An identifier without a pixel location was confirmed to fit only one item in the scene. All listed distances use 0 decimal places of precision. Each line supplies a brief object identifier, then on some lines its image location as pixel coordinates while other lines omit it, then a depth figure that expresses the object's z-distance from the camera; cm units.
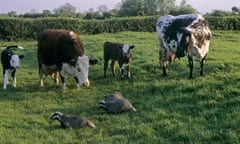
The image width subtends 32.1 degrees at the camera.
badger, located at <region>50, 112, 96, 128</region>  944
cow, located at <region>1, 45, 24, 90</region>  1494
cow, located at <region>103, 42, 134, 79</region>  1517
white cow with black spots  1330
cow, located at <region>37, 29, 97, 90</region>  1359
